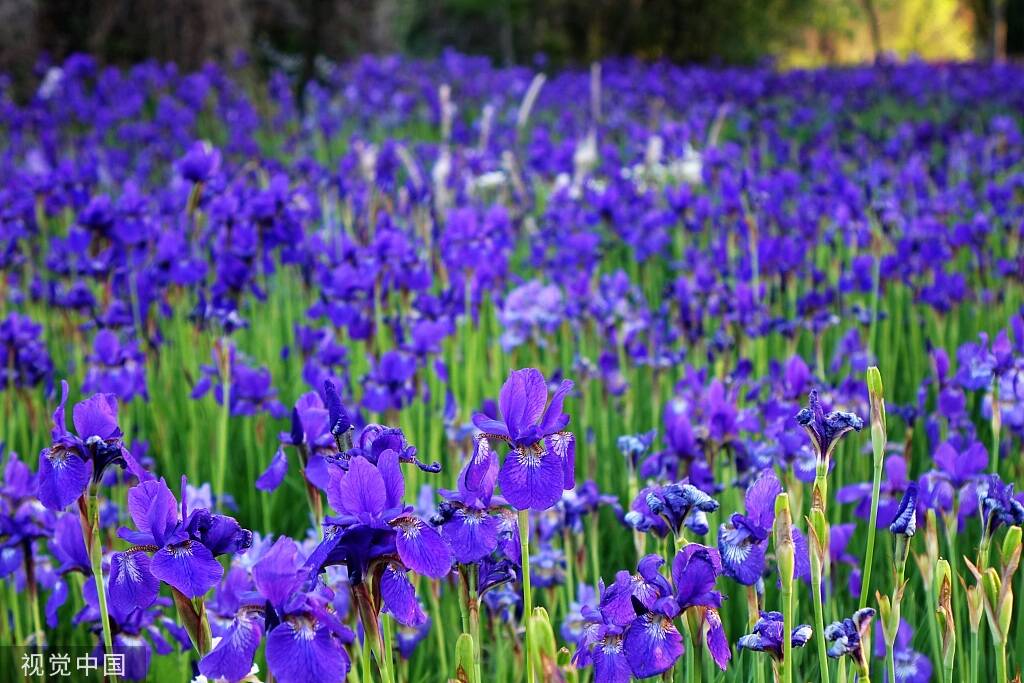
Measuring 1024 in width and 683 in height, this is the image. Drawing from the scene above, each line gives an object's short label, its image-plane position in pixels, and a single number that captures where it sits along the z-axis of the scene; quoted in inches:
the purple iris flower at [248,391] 105.2
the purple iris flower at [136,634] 84.0
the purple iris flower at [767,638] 74.8
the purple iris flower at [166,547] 73.5
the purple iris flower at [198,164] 118.8
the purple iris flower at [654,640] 74.0
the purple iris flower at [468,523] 74.1
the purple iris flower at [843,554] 90.1
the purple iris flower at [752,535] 75.7
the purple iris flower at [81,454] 75.7
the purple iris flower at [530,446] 73.5
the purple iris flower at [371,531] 72.5
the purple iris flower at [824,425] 76.0
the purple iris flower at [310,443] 80.6
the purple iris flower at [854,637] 74.8
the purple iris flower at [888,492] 90.4
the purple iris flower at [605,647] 75.0
